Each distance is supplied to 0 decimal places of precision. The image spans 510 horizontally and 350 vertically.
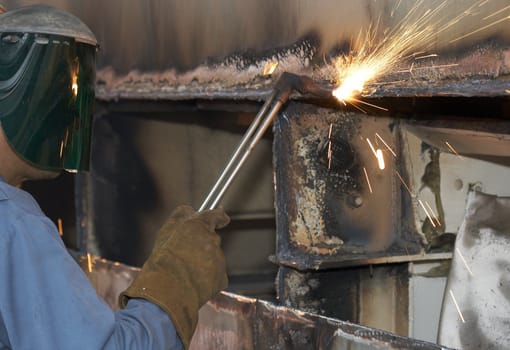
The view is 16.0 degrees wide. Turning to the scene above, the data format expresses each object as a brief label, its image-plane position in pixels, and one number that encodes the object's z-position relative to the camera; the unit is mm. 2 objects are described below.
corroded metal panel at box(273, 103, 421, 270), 3614
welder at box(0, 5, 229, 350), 3048
